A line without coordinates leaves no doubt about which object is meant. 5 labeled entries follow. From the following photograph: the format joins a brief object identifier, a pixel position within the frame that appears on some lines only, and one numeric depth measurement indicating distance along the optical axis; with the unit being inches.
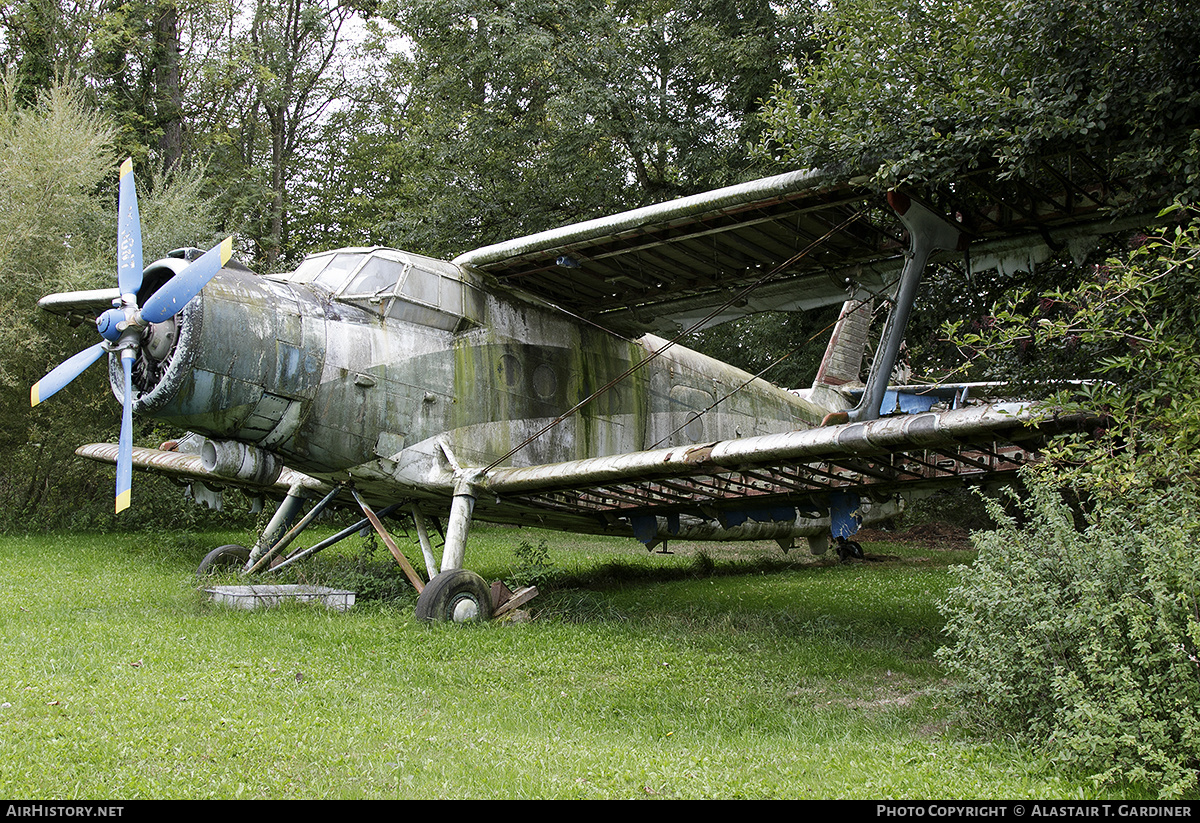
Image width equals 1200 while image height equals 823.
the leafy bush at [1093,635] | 172.4
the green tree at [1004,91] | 257.1
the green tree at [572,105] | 786.8
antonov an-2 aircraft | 320.8
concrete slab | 362.0
